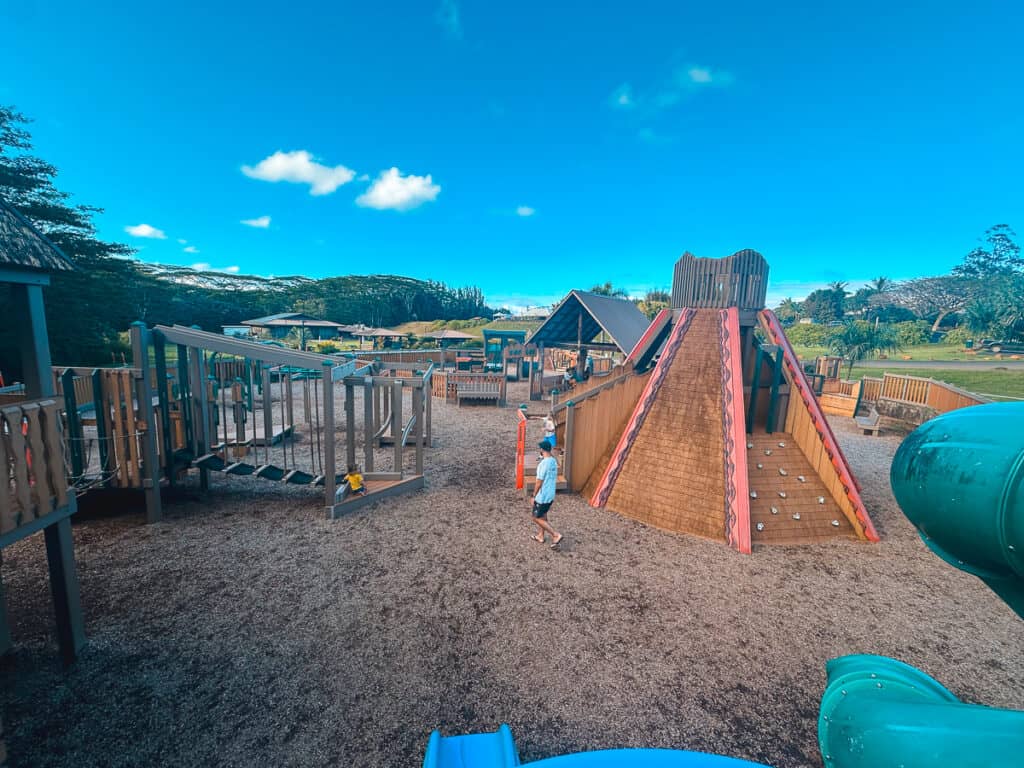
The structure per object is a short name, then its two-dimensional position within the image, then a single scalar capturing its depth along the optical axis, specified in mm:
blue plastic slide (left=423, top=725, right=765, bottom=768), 2521
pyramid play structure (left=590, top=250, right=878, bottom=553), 7789
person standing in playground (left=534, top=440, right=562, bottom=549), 6895
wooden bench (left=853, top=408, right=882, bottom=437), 15711
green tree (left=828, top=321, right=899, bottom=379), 25906
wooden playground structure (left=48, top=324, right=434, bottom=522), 6730
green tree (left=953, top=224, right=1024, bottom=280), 69438
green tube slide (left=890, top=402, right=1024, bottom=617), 921
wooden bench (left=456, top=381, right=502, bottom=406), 18391
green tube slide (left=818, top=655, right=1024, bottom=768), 857
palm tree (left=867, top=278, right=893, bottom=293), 89675
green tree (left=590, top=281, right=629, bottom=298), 68869
